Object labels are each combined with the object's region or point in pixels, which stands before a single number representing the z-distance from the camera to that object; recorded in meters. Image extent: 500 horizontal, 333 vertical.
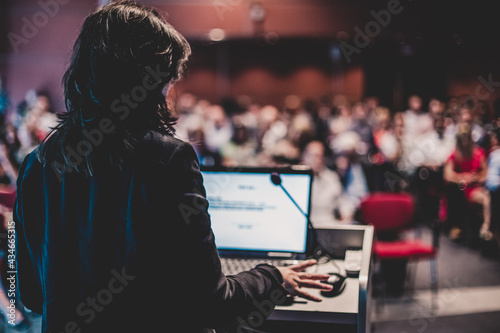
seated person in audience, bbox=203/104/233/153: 6.76
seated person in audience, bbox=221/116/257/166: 5.39
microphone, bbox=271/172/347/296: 1.46
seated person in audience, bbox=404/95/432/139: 5.91
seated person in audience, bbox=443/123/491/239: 5.62
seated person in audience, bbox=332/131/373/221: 4.66
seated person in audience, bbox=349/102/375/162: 7.14
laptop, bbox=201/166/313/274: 1.73
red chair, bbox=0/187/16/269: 2.87
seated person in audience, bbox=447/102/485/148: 5.22
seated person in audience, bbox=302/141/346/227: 3.85
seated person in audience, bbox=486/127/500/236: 5.03
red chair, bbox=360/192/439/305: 3.81
